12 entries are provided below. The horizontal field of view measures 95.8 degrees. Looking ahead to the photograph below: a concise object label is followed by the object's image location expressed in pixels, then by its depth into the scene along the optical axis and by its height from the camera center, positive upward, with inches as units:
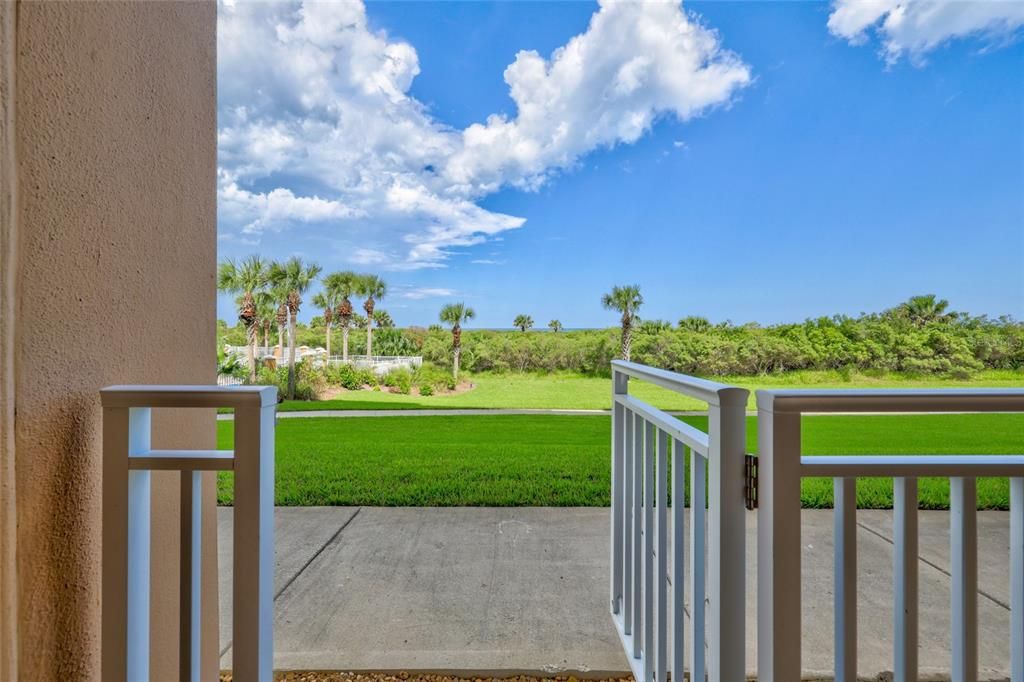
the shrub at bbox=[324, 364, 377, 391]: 506.0 -35.1
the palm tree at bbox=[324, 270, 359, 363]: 515.8 +60.1
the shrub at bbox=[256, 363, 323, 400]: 474.6 -35.8
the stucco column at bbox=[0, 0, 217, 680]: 32.9 +5.7
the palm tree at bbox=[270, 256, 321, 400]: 476.4 +67.0
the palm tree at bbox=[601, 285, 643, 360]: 456.4 +43.7
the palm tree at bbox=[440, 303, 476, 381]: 534.3 +33.4
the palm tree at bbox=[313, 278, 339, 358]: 517.9 +49.4
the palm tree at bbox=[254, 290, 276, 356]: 478.9 +38.5
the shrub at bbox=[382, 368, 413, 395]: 519.8 -38.9
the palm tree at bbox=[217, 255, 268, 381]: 461.1 +62.2
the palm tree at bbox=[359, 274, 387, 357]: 529.3 +64.0
